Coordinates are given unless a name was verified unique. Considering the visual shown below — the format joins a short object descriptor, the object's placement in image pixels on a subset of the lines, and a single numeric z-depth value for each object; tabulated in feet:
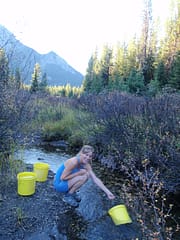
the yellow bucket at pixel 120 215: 11.10
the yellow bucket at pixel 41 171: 15.79
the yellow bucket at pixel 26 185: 13.32
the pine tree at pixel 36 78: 83.61
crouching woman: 13.42
